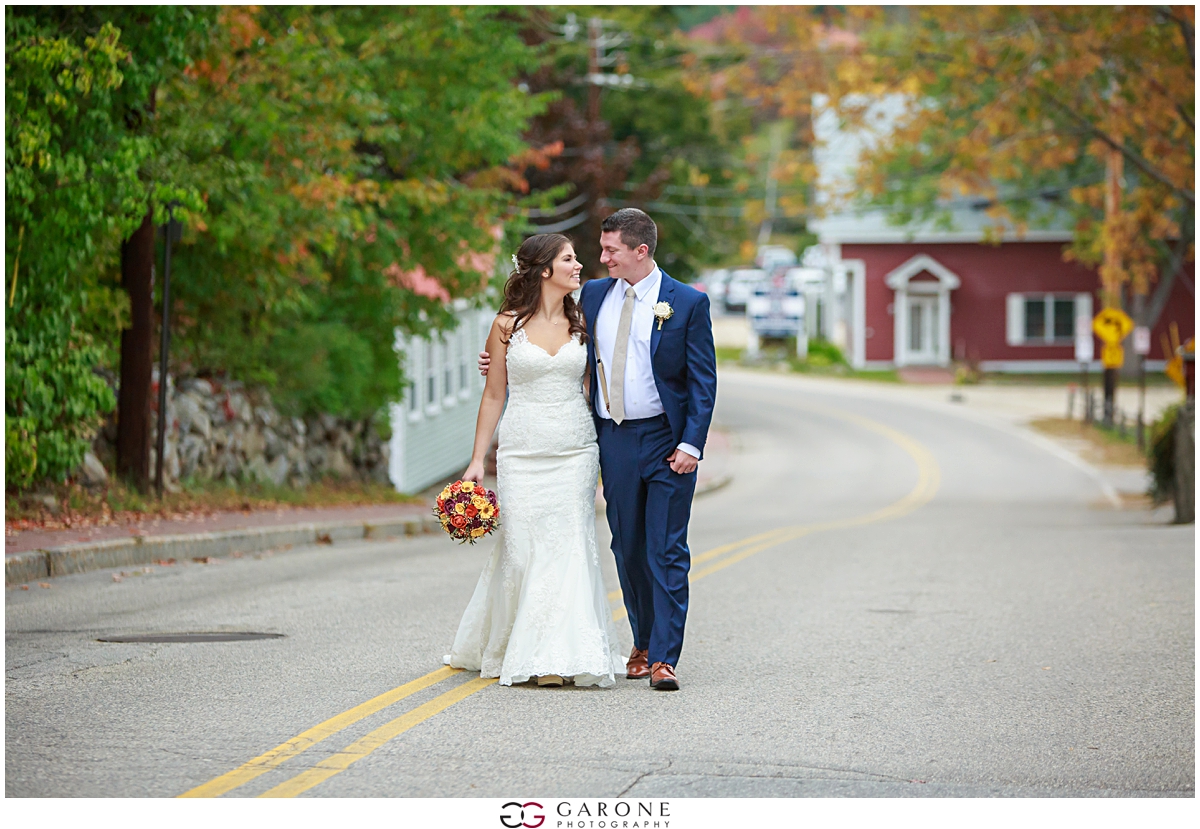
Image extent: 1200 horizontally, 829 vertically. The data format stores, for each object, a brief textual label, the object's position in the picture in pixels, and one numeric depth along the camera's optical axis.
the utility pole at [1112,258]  25.44
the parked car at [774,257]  72.75
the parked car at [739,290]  72.50
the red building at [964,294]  53.22
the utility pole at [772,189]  73.69
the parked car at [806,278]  60.49
